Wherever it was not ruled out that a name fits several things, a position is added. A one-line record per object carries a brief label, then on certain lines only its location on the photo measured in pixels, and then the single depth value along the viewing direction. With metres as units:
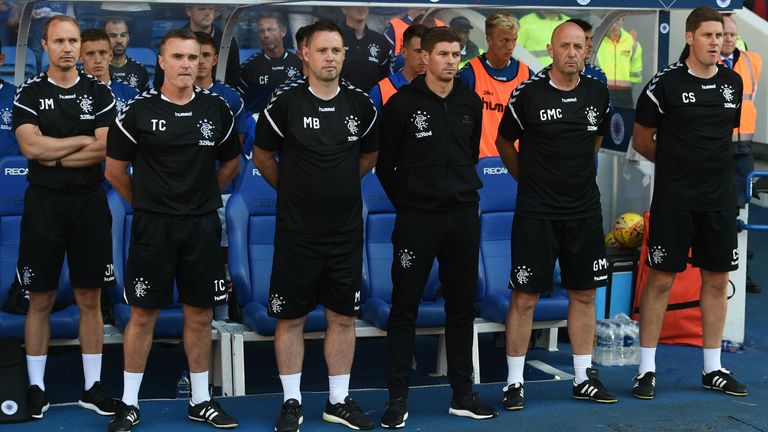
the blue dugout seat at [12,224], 13.67
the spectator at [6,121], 14.84
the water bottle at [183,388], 13.49
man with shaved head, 12.51
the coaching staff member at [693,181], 13.05
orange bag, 15.70
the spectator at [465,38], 18.70
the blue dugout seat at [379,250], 14.41
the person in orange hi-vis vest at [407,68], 15.02
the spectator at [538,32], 19.05
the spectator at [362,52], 17.69
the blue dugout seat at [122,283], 13.20
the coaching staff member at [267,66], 17.50
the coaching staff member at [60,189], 12.00
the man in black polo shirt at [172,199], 11.46
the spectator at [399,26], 18.31
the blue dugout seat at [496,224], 14.74
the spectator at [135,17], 16.72
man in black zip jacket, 12.05
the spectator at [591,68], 15.75
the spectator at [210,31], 16.62
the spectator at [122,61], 16.89
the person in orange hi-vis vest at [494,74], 15.50
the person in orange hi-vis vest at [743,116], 17.41
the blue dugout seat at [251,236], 14.01
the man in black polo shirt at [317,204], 11.62
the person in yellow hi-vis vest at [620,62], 16.61
